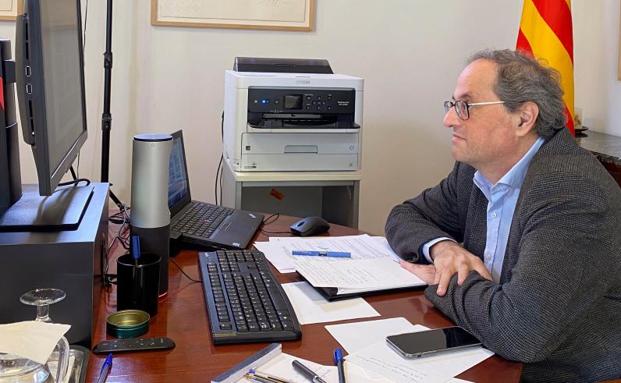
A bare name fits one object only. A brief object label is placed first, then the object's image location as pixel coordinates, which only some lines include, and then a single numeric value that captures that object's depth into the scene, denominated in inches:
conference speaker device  51.4
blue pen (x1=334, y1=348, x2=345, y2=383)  41.0
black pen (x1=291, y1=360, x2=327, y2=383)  40.7
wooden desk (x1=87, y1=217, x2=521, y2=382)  41.5
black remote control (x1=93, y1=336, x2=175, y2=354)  43.5
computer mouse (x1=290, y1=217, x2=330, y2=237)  74.0
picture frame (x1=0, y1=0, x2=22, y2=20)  109.8
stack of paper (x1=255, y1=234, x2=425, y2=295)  57.0
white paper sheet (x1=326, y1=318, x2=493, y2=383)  42.6
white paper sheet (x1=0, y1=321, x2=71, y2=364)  33.3
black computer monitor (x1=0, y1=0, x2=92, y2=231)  39.7
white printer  95.7
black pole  105.6
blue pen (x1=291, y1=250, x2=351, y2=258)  64.8
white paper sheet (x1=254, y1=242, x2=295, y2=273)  61.7
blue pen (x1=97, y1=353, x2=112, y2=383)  39.8
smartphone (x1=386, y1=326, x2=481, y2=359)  45.2
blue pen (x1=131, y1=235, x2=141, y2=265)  49.6
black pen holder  48.1
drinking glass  37.2
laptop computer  66.6
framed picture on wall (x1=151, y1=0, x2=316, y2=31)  116.8
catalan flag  111.4
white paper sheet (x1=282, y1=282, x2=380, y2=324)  51.0
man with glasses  48.8
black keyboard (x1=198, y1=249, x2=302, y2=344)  46.3
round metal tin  45.7
